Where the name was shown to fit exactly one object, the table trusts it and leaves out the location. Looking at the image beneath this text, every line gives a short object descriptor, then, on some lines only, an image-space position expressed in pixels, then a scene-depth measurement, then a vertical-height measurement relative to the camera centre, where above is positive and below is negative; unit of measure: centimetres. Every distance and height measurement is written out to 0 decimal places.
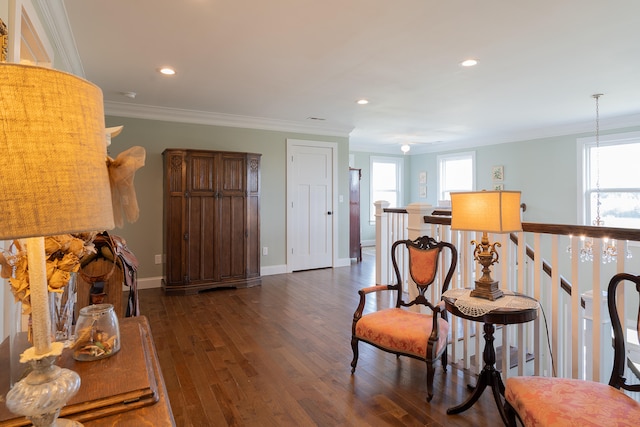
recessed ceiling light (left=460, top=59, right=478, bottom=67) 336 +138
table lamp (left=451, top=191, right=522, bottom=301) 199 -5
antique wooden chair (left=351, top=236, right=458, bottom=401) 228 -78
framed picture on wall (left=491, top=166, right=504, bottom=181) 755 +75
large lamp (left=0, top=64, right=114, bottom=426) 54 +8
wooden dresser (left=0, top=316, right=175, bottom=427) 81 -44
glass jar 103 -36
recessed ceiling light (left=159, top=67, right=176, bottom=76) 355 +141
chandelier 478 -48
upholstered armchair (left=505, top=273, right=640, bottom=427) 136 -78
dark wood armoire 474 -12
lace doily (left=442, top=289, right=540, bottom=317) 199 -54
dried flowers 81 -12
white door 612 +11
